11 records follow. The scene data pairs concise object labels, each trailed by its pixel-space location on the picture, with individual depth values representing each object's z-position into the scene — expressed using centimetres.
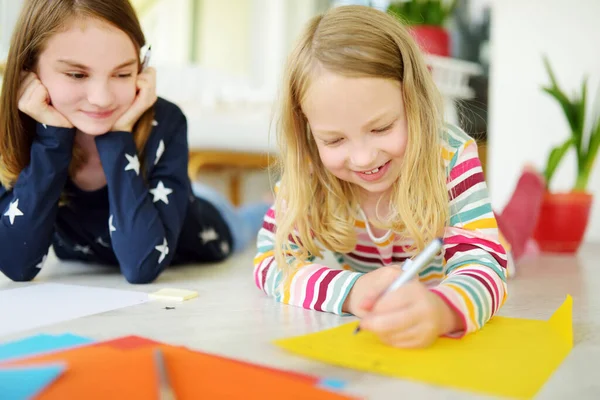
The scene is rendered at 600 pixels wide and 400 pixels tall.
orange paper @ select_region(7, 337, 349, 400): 50
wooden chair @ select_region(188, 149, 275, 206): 242
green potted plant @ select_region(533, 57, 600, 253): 171
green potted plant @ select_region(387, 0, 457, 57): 238
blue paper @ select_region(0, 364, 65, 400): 49
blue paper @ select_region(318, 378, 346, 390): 51
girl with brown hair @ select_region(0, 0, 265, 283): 102
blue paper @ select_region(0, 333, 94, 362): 61
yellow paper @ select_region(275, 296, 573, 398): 55
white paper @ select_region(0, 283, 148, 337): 78
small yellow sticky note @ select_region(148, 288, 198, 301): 96
